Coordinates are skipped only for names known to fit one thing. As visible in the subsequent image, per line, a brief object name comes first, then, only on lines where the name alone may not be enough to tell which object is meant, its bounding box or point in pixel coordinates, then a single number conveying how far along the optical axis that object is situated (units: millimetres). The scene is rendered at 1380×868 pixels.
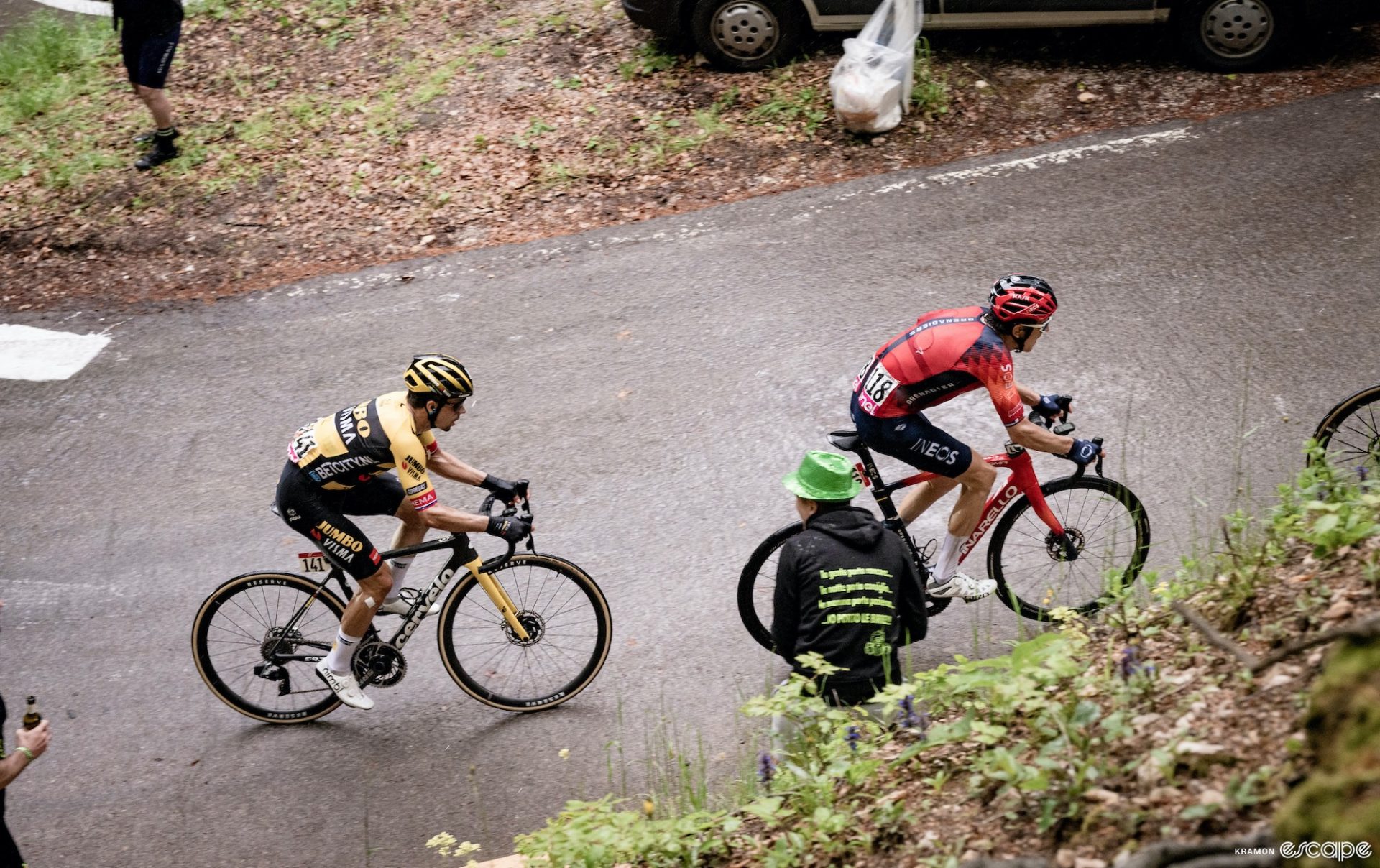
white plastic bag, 10406
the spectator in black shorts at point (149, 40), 11086
